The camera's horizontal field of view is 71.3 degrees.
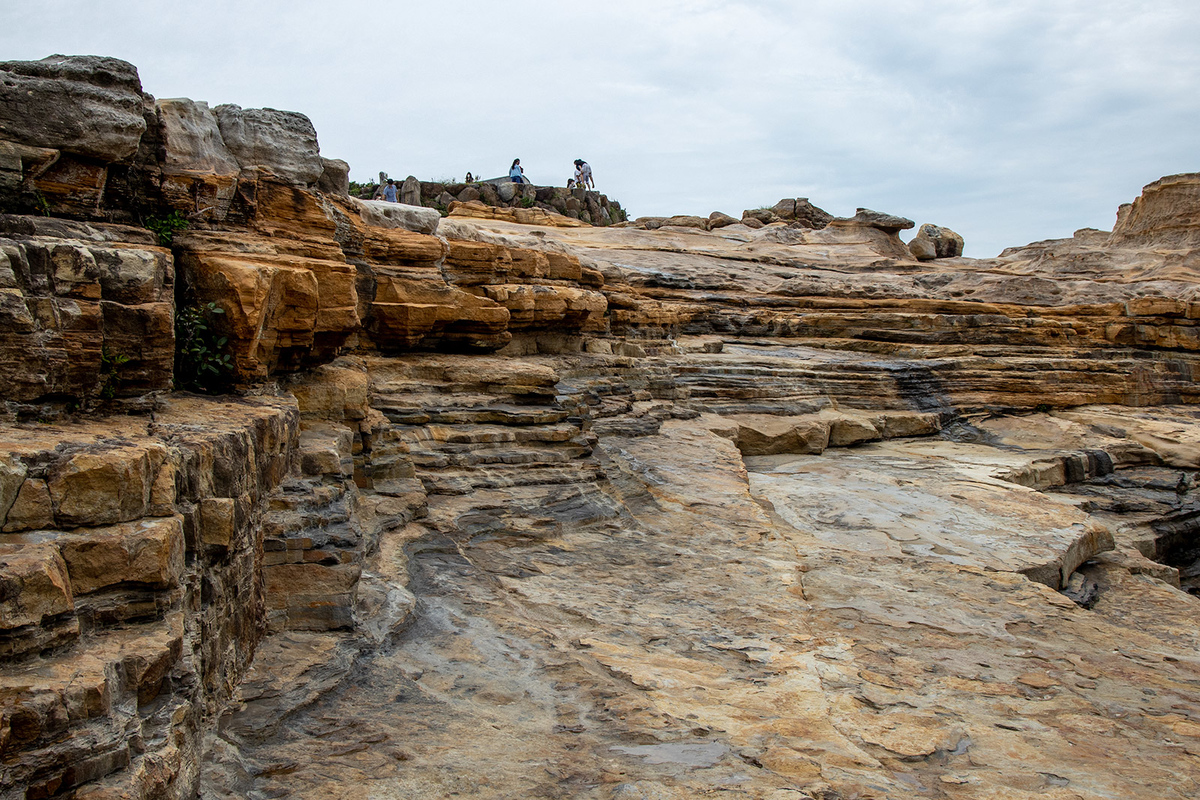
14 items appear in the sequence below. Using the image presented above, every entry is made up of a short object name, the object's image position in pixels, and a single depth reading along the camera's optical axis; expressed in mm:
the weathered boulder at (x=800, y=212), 30156
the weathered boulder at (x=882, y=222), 24578
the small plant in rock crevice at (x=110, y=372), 3623
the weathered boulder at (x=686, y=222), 26812
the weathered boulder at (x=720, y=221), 27688
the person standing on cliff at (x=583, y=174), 29705
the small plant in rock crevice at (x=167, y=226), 4680
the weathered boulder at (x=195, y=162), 4875
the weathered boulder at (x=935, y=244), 26391
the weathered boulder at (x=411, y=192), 26172
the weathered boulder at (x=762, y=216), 28656
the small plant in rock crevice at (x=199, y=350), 4492
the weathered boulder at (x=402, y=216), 8922
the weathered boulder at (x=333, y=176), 7512
